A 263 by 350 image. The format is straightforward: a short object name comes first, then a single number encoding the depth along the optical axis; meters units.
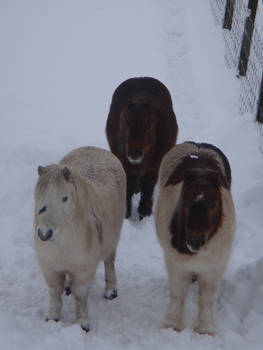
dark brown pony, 10.14
